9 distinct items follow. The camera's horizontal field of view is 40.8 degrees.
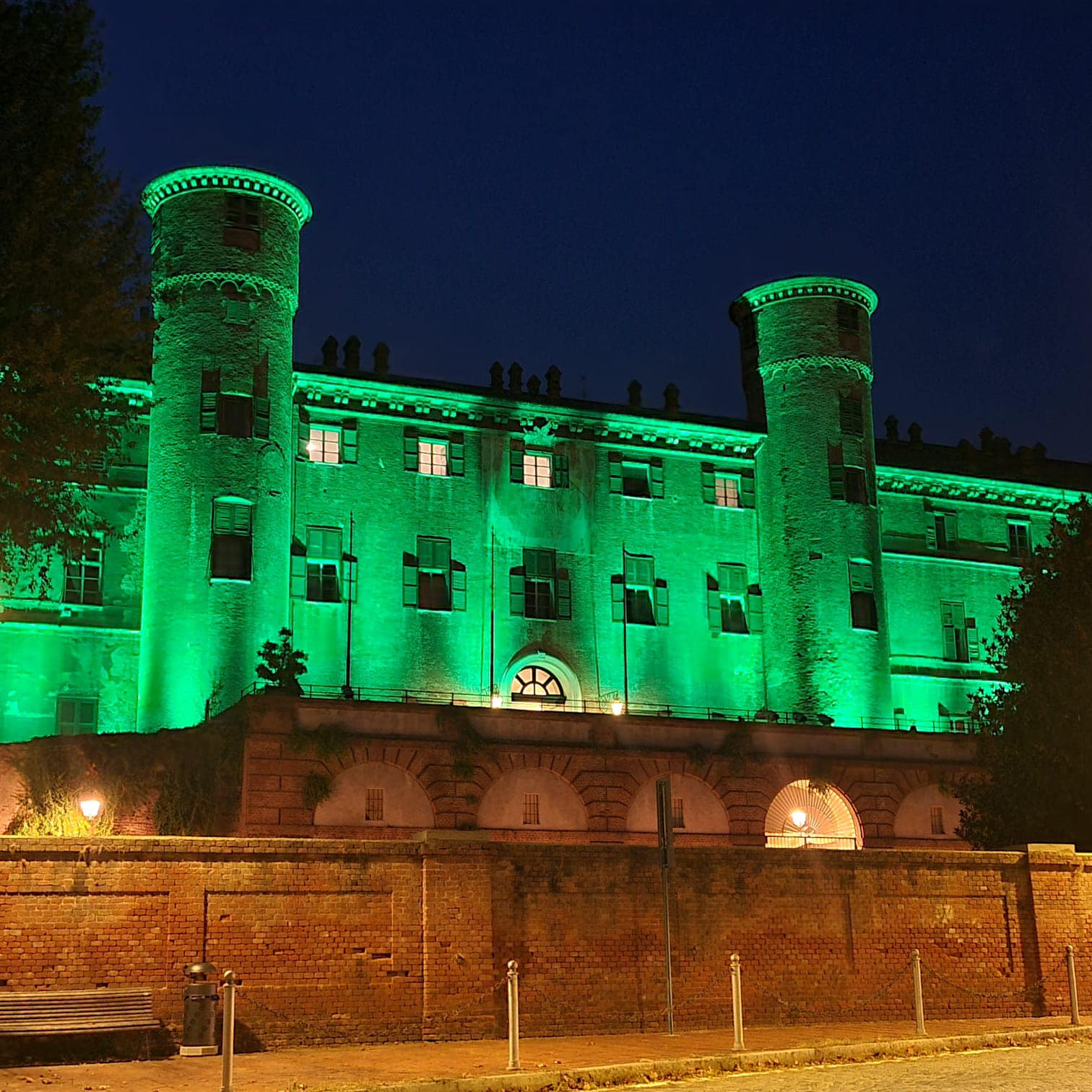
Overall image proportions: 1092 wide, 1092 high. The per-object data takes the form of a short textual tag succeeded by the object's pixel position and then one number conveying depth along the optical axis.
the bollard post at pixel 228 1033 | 14.41
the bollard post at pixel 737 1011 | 17.67
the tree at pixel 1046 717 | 30.47
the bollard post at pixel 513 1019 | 16.19
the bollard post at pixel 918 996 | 19.81
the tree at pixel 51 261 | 21.62
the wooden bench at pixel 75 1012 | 16.55
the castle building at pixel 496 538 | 42.72
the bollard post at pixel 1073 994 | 21.31
